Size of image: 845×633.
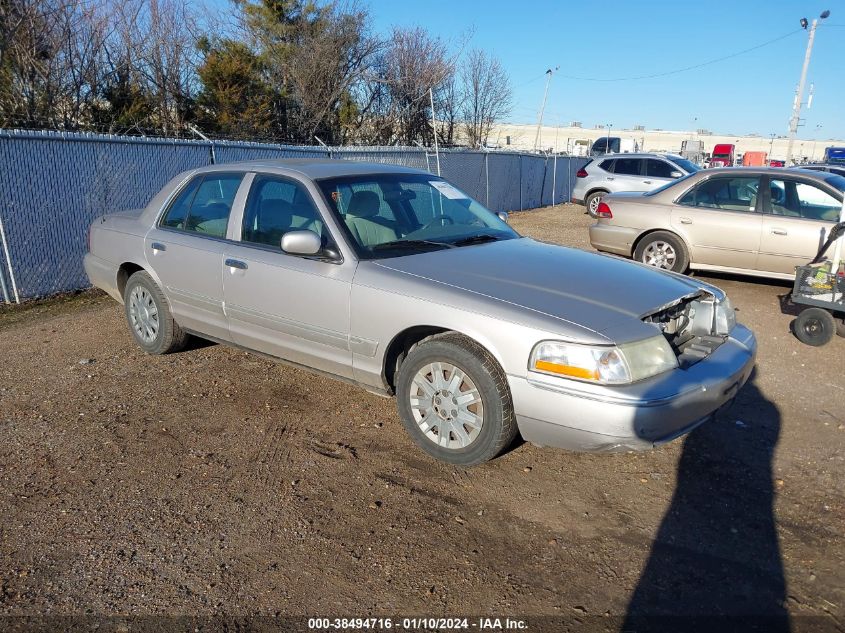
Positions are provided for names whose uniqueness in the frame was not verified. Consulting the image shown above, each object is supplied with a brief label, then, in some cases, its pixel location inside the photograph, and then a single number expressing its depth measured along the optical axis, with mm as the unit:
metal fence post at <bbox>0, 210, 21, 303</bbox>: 7516
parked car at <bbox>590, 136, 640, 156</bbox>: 32725
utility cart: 6242
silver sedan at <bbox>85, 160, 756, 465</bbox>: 3316
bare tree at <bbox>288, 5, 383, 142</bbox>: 23141
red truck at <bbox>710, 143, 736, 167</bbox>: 38906
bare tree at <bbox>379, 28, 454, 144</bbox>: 26891
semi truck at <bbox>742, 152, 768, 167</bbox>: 40062
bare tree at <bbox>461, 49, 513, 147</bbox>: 31688
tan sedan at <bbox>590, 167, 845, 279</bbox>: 7793
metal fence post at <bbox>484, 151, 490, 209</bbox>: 16797
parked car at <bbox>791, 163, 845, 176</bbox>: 12338
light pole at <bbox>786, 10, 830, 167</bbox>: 31344
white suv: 16125
